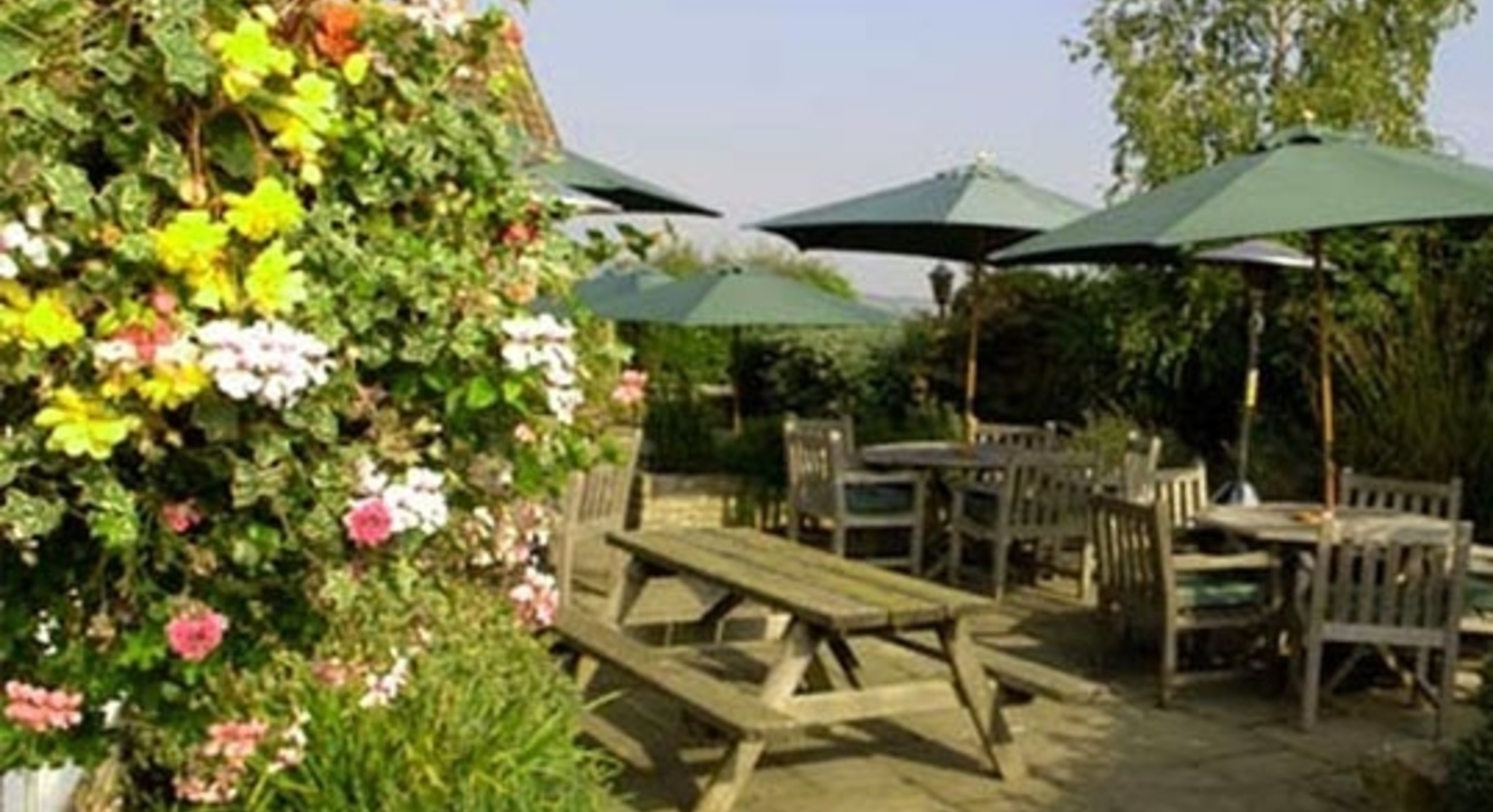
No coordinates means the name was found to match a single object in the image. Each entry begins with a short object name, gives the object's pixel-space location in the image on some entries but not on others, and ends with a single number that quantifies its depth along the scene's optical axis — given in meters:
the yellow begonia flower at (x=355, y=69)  1.71
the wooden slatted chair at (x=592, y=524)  6.39
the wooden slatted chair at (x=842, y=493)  8.12
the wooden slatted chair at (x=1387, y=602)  5.36
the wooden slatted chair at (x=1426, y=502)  5.91
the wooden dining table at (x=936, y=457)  8.18
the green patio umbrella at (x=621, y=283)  9.66
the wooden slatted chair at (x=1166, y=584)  5.63
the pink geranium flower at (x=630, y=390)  2.33
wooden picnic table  4.16
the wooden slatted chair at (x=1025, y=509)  7.75
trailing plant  1.51
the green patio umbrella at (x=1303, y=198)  5.27
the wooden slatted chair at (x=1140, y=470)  7.25
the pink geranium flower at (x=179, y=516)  1.65
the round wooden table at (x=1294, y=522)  5.85
